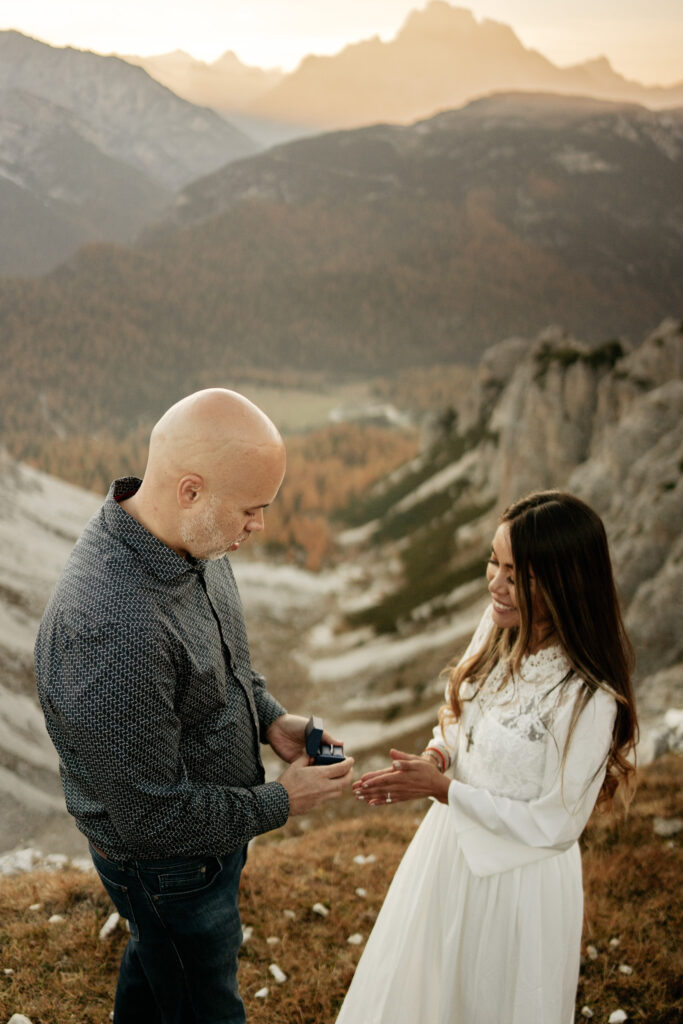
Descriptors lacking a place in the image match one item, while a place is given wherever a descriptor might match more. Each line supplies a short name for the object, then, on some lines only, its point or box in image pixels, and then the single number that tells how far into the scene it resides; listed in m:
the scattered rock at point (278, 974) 3.63
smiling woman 2.25
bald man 1.92
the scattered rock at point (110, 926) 3.73
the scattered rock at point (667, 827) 4.91
